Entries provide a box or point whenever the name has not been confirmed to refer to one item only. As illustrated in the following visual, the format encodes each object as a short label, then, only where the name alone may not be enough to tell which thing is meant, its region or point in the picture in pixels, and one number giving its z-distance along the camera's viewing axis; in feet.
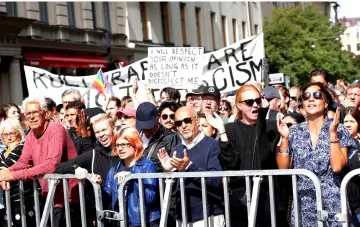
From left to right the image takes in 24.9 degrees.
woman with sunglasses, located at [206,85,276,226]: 19.48
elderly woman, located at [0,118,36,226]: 24.11
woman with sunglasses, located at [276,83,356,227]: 18.17
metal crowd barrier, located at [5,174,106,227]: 20.89
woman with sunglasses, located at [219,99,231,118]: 34.63
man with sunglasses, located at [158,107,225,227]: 19.54
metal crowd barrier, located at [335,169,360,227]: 17.61
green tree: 158.51
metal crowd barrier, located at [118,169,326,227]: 17.95
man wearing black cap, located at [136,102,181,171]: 21.58
